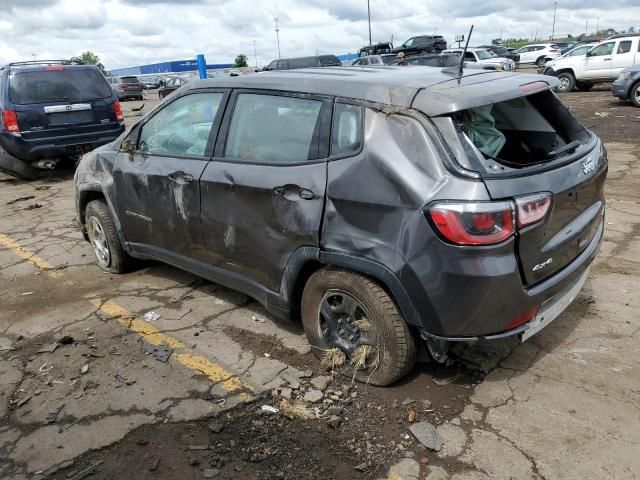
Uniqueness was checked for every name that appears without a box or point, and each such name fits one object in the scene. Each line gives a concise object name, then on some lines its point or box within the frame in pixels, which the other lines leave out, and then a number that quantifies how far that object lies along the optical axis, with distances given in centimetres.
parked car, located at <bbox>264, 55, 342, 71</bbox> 2253
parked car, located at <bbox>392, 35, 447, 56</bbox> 2616
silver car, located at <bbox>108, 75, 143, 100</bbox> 3503
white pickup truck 1795
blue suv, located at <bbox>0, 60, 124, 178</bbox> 835
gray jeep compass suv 251
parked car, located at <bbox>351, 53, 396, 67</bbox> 2134
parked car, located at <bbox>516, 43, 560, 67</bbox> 3434
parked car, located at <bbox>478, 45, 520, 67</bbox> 3256
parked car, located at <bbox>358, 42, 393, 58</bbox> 2845
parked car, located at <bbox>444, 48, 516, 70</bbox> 2527
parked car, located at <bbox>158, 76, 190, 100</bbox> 2976
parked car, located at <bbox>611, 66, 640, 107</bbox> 1422
